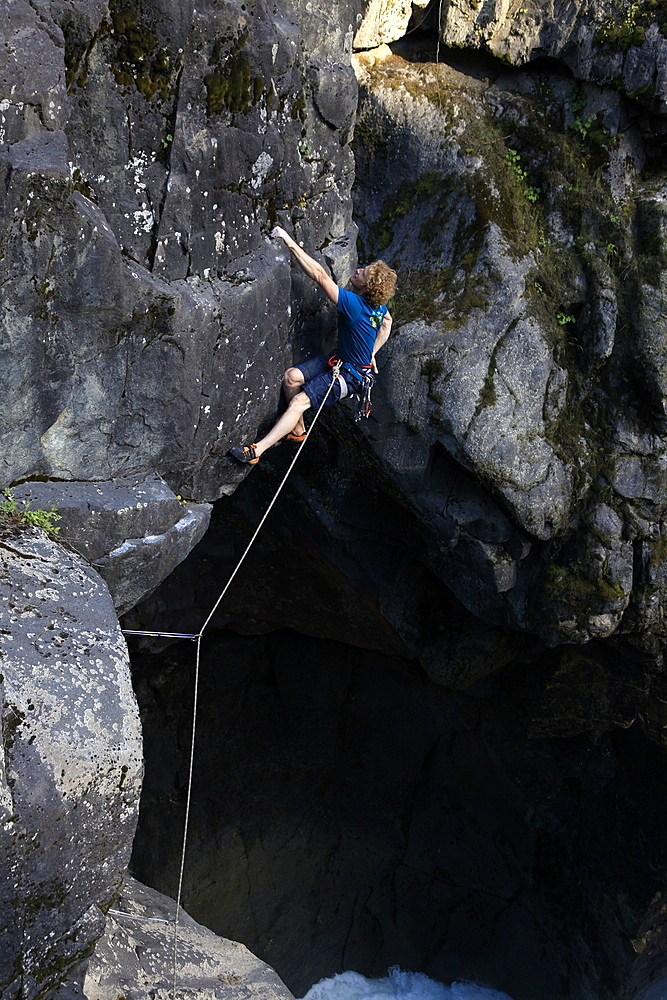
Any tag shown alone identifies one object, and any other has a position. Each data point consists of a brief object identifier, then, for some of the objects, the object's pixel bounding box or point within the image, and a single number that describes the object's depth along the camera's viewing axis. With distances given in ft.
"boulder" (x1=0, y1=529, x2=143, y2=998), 12.95
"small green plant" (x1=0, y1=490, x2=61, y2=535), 15.67
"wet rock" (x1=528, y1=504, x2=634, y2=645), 24.20
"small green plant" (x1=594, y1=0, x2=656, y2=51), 22.65
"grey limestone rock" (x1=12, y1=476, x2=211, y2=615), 16.67
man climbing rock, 19.52
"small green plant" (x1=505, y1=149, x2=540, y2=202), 24.27
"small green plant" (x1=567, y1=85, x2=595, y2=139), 24.22
